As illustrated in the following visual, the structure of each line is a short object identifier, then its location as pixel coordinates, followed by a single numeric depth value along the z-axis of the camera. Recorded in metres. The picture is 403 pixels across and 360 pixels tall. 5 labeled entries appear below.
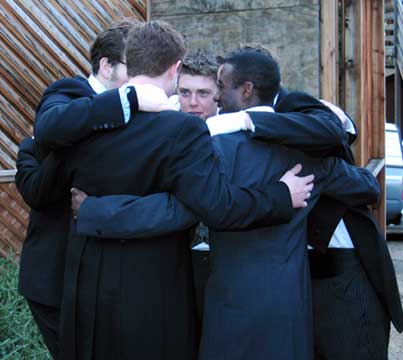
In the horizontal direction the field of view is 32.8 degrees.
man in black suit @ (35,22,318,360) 2.18
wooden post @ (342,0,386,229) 4.72
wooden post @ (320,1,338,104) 4.31
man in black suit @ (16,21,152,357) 2.46
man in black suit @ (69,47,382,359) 2.27
